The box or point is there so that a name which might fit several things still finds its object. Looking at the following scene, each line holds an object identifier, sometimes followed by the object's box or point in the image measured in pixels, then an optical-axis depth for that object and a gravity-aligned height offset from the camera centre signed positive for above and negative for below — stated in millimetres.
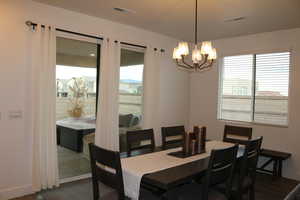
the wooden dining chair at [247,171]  2453 -850
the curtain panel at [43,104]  3221 -178
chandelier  2664 +483
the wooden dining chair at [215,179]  2025 -768
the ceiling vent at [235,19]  3699 +1216
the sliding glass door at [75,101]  3721 -151
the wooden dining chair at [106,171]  1849 -672
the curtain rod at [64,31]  3160 +912
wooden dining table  1872 -695
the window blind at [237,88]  4762 +150
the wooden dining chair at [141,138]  2898 -584
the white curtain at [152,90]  4613 +71
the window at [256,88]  4352 +149
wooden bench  3994 -1069
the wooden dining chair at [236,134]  3516 -603
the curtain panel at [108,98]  3898 -91
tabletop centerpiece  2708 -576
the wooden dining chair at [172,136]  3306 -626
